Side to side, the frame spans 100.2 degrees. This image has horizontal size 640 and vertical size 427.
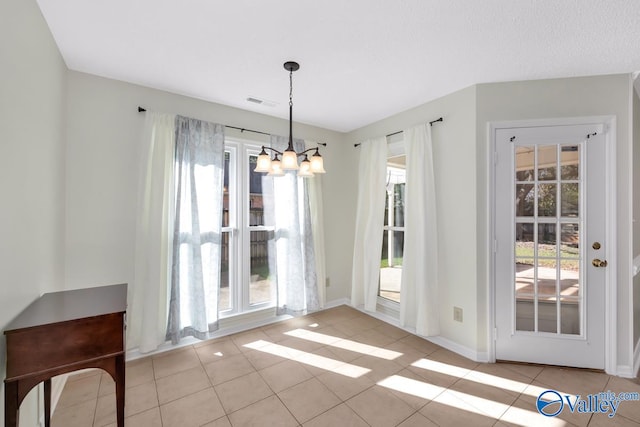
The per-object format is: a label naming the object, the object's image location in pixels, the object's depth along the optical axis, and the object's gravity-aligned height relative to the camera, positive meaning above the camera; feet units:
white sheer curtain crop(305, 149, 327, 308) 11.84 -0.61
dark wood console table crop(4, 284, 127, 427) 3.87 -2.03
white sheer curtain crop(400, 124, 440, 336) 9.37 -1.01
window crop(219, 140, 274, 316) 10.39 -0.77
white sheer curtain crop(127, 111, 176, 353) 8.14 -0.77
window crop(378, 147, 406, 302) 11.39 -0.61
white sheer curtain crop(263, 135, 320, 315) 11.09 -0.95
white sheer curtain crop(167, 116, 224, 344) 8.71 -0.54
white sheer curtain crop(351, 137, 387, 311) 11.43 -0.42
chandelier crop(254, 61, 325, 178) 6.54 +1.26
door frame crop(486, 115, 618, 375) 7.48 -0.42
